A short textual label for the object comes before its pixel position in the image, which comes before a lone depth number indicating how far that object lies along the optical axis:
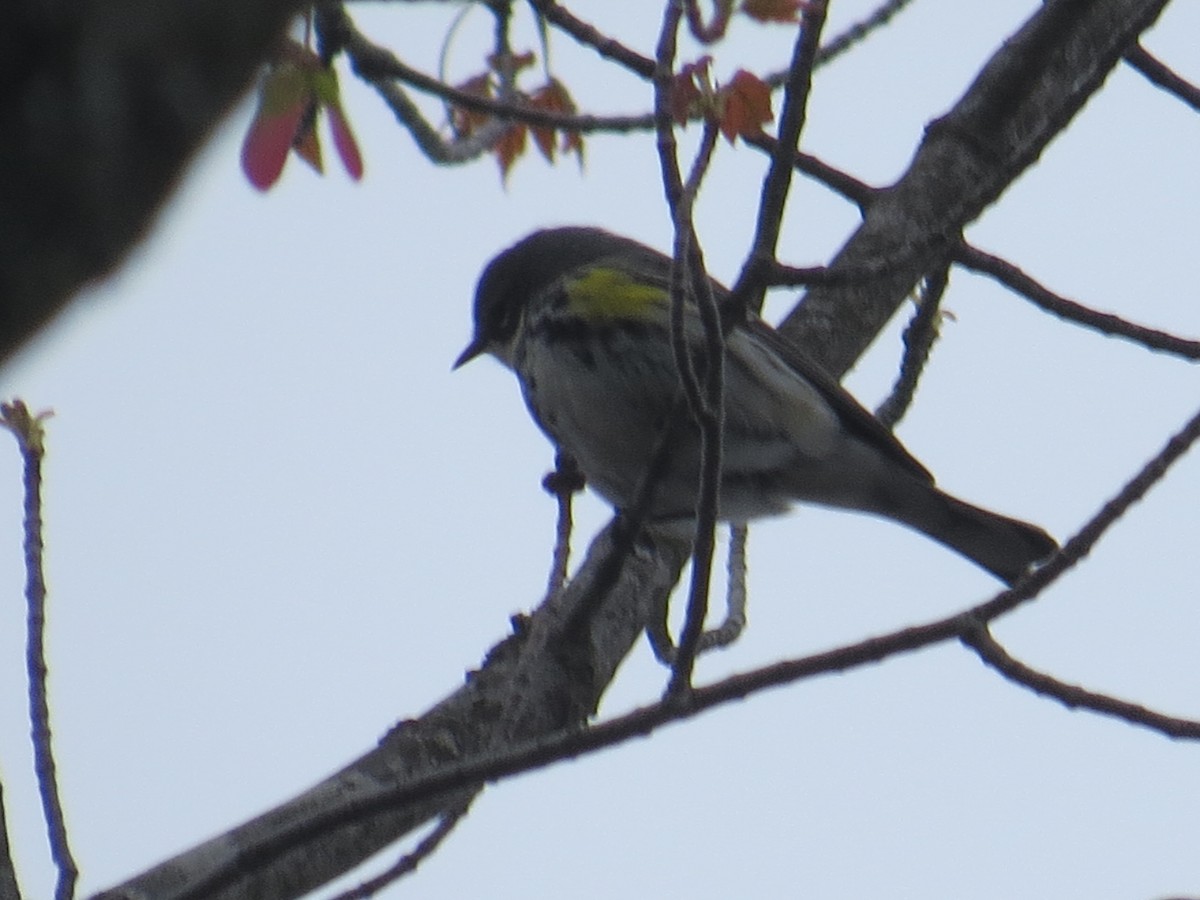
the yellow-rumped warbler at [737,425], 9.62
